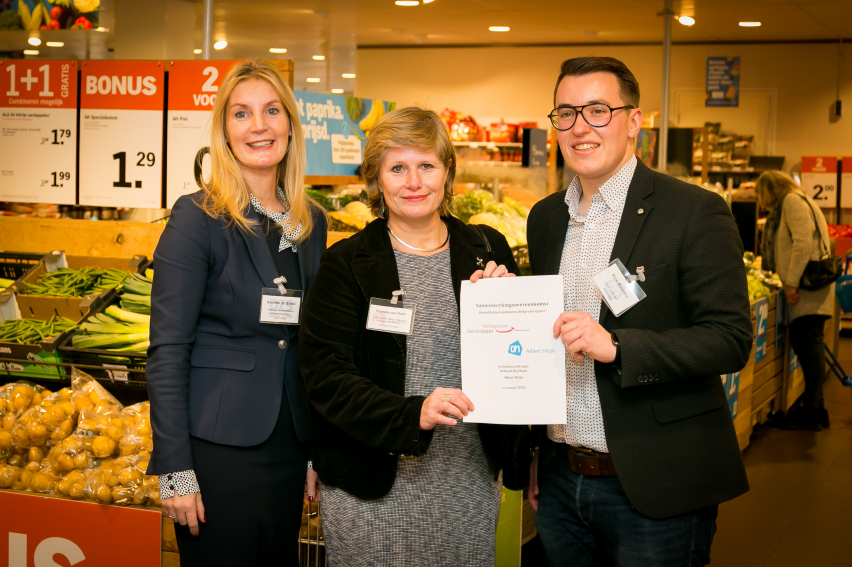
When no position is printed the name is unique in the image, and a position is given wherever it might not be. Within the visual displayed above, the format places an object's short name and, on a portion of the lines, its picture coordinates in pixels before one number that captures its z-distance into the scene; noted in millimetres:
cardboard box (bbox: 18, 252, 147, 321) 3492
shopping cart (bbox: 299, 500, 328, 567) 2750
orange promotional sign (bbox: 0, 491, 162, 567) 2705
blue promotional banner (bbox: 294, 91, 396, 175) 4508
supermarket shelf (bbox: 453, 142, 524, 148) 13626
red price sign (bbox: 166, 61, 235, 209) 3596
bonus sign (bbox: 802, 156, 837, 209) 12891
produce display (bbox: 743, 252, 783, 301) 5750
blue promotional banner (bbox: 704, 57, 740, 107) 11969
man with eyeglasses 1787
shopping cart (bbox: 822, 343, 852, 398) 5148
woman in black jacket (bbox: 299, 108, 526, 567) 1886
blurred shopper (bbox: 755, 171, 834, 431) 6281
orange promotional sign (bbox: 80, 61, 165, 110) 3699
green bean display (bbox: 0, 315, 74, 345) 3254
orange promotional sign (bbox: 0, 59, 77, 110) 3898
